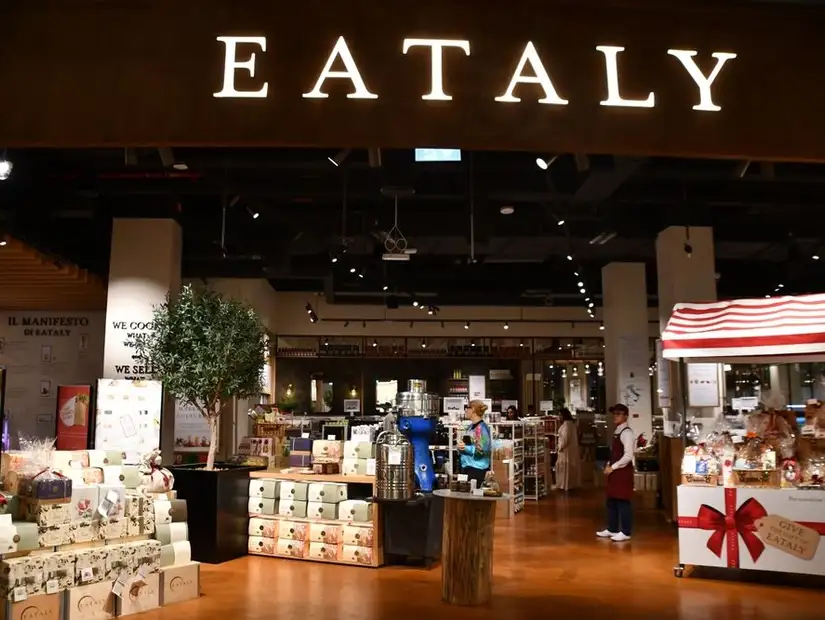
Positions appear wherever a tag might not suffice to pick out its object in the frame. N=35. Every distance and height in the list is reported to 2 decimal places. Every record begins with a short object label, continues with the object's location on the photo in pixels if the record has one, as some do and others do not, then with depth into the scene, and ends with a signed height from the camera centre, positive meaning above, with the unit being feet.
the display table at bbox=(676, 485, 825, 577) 20.07 -3.24
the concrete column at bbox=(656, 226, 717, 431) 33.30 +6.13
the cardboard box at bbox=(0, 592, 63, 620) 15.24 -4.12
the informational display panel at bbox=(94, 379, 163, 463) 27.04 -0.35
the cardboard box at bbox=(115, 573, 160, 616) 17.52 -4.47
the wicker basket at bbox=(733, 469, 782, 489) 21.07 -1.89
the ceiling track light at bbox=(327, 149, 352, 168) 21.25 +7.10
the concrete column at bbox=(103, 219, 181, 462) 29.66 +4.85
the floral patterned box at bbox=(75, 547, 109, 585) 16.62 -3.49
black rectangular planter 23.40 -3.13
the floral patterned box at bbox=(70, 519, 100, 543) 16.75 -2.75
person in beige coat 45.14 -2.72
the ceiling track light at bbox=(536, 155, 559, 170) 24.75 +8.05
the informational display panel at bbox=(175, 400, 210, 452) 37.19 -1.11
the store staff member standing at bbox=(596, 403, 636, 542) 27.73 -2.66
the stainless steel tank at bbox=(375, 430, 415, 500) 21.95 -1.71
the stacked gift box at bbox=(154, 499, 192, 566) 19.15 -3.22
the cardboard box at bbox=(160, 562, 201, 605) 18.58 -4.36
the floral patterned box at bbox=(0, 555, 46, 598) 15.24 -3.40
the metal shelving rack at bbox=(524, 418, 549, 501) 40.96 -2.91
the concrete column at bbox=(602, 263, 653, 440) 43.37 +3.84
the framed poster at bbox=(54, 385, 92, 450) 30.45 -0.36
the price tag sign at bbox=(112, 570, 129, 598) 17.34 -4.03
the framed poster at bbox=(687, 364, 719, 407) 31.45 +0.93
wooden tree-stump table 18.34 -3.35
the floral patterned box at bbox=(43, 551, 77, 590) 16.05 -3.40
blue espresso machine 23.26 -0.61
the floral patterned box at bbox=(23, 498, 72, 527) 16.12 -2.25
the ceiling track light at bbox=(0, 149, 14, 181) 22.39 +7.03
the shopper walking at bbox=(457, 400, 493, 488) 23.72 -1.26
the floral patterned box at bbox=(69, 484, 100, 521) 16.84 -2.13
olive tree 23.89 +1.82
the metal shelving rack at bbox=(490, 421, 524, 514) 35.53 -2.17
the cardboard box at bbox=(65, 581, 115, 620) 16.43 -4.29
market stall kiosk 20.29 -1.94
